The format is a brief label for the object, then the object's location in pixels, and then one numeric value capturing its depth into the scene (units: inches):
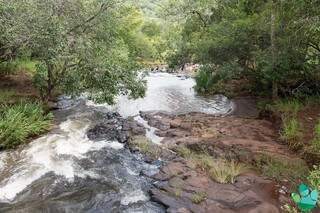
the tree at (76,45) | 519.8
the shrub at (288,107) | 554.1
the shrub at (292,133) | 456.2
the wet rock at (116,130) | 537.3
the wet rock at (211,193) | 319.3
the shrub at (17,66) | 820.0
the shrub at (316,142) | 397.6
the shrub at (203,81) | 888.6
